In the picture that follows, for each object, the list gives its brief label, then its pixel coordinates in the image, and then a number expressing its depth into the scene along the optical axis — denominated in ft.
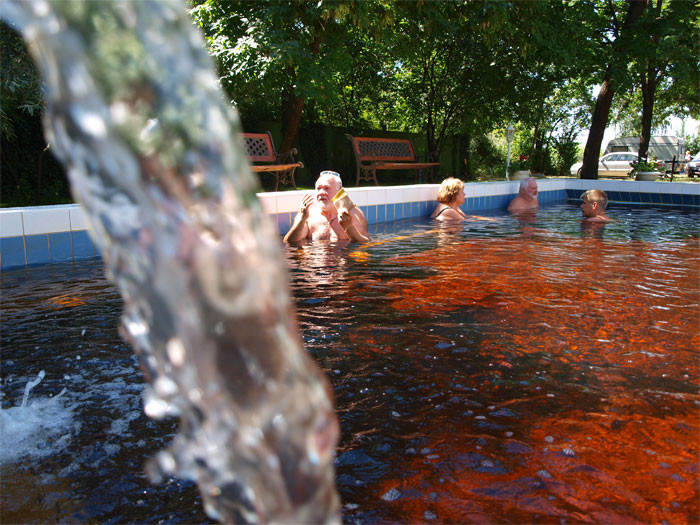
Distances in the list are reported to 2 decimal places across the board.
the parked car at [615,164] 98.95
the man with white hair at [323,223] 24.26
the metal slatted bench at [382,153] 44.91
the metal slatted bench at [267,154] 37.78
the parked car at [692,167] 82.02
